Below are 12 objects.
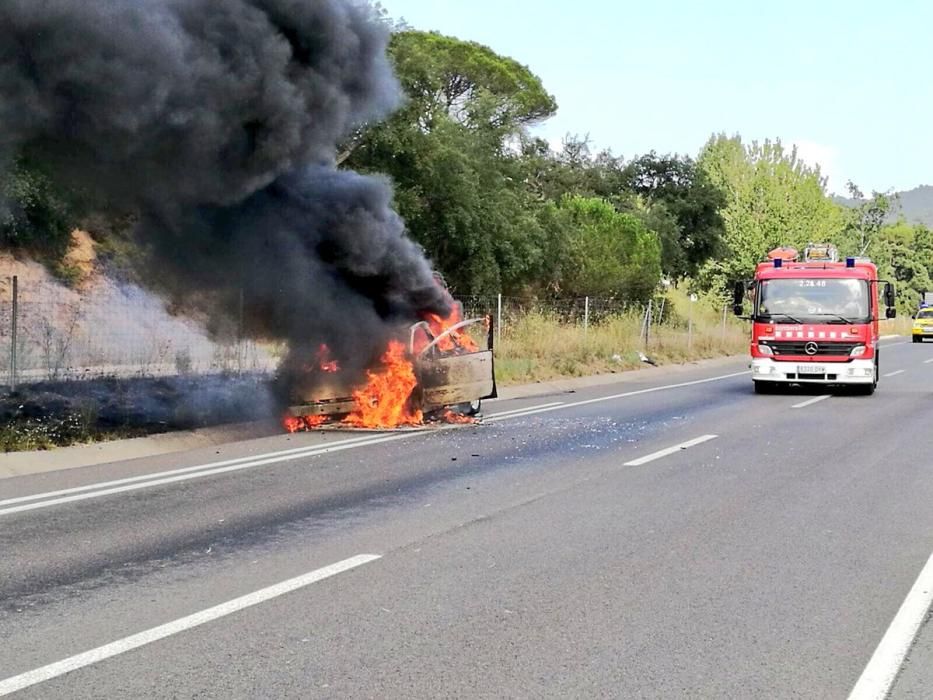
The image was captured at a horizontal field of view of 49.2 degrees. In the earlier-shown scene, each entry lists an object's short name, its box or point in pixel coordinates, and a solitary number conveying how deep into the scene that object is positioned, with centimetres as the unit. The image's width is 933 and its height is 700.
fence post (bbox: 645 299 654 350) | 2947
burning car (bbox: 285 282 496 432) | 1263
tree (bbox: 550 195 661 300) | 3309
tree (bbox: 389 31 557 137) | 4428
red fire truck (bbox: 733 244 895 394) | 1791
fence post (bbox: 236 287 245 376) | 1371
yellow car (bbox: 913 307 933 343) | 5072
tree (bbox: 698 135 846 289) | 5119
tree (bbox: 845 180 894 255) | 5756
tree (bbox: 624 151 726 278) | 4527
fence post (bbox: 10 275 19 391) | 1209
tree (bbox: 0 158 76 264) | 1692
